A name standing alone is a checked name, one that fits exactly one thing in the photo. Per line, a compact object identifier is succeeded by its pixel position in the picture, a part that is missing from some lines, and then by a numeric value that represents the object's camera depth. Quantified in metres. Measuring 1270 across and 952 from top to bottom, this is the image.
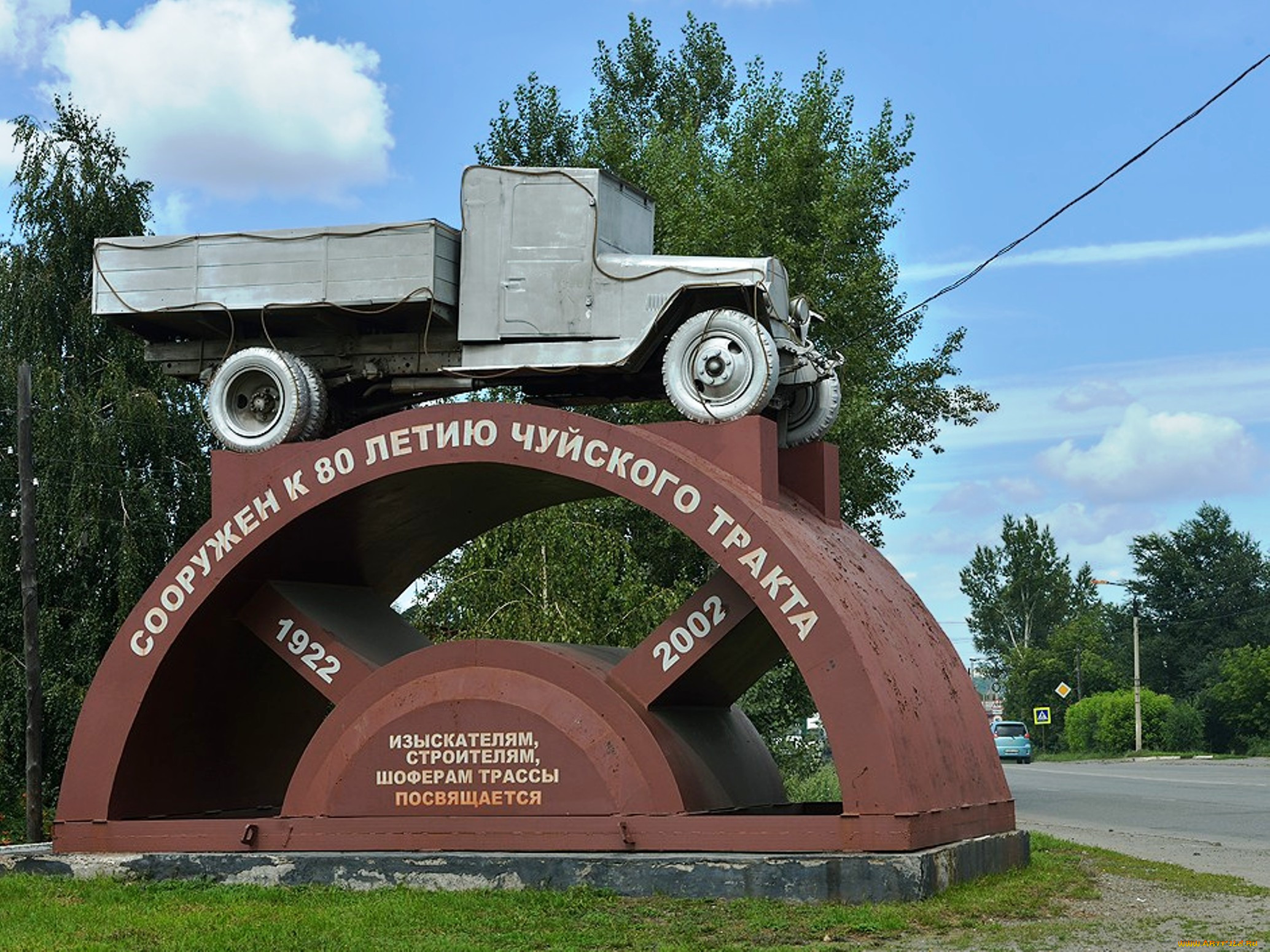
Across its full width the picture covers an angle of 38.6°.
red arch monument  13.77
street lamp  65.00
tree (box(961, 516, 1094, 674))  102.75
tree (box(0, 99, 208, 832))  28.59
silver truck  14.89
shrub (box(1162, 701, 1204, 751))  65.25
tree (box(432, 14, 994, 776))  33.47
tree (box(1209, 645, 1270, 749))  62.44
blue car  64.25
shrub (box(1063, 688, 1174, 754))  68.31
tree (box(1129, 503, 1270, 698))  76.94
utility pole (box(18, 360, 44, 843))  22.45
